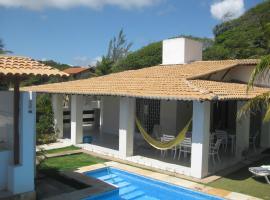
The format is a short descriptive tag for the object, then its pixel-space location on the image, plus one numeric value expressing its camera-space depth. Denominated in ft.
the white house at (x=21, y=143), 22.28
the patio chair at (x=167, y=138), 38.17
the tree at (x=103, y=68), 92.18
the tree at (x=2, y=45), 61.83
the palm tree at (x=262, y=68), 21.03
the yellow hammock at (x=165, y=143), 33.87
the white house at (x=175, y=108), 32.37
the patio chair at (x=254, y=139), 44.24
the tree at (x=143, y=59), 132.64
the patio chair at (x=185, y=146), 36.78
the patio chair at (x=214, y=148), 36.15
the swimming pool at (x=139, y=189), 28.39
